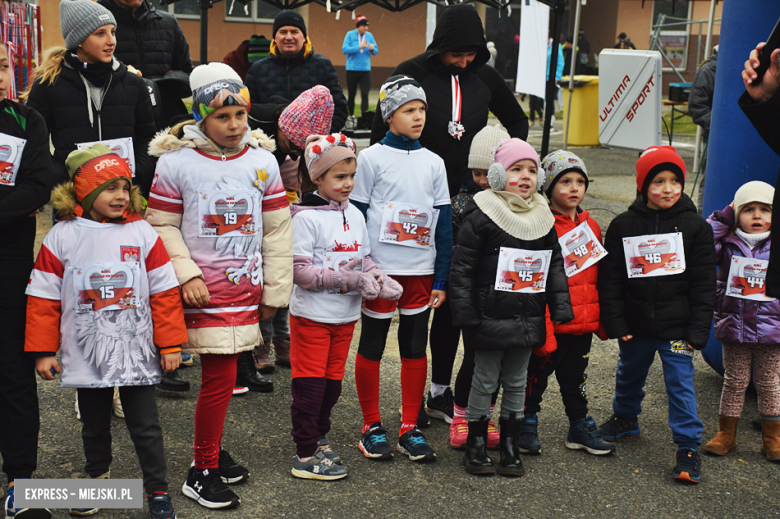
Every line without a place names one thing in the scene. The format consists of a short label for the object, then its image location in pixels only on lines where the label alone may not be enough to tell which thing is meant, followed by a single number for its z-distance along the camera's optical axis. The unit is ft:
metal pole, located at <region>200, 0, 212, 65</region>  28.40
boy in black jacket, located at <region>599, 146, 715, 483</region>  12.21
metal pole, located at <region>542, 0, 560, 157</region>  26.04
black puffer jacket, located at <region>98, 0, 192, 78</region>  15.65
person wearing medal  13.55
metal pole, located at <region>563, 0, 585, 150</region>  36.32
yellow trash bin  44.11
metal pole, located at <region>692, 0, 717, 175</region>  27.06
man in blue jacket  51.83
